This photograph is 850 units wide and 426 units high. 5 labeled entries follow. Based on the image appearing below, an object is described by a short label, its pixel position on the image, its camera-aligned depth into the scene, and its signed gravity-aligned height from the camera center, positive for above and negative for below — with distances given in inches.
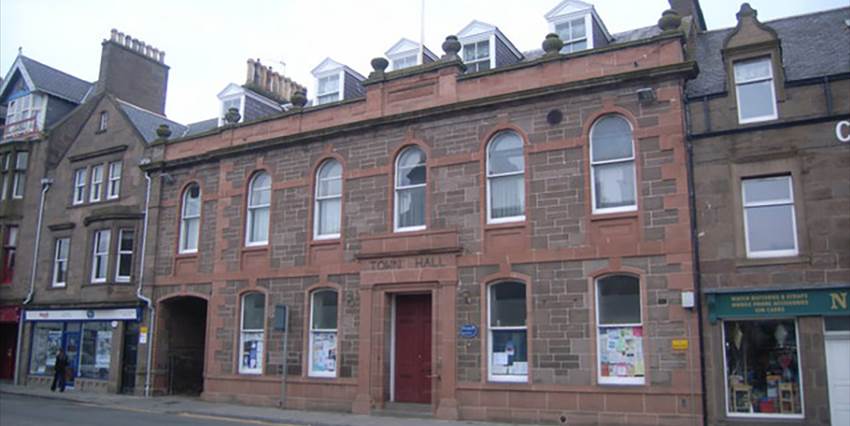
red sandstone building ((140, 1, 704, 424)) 602.9 +104.8
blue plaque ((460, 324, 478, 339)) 659.4 +17.3
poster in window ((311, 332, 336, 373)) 753.0 -4.0
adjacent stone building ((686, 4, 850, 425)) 540.1 +96.3
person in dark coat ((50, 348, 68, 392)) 964.6 -33.3
